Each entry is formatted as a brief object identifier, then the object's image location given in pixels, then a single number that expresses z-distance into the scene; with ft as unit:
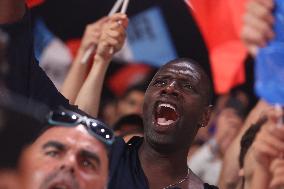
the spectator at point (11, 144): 5.41
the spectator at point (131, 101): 23.07
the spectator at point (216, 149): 20.56
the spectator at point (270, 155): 8.92
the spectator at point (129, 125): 17.40
